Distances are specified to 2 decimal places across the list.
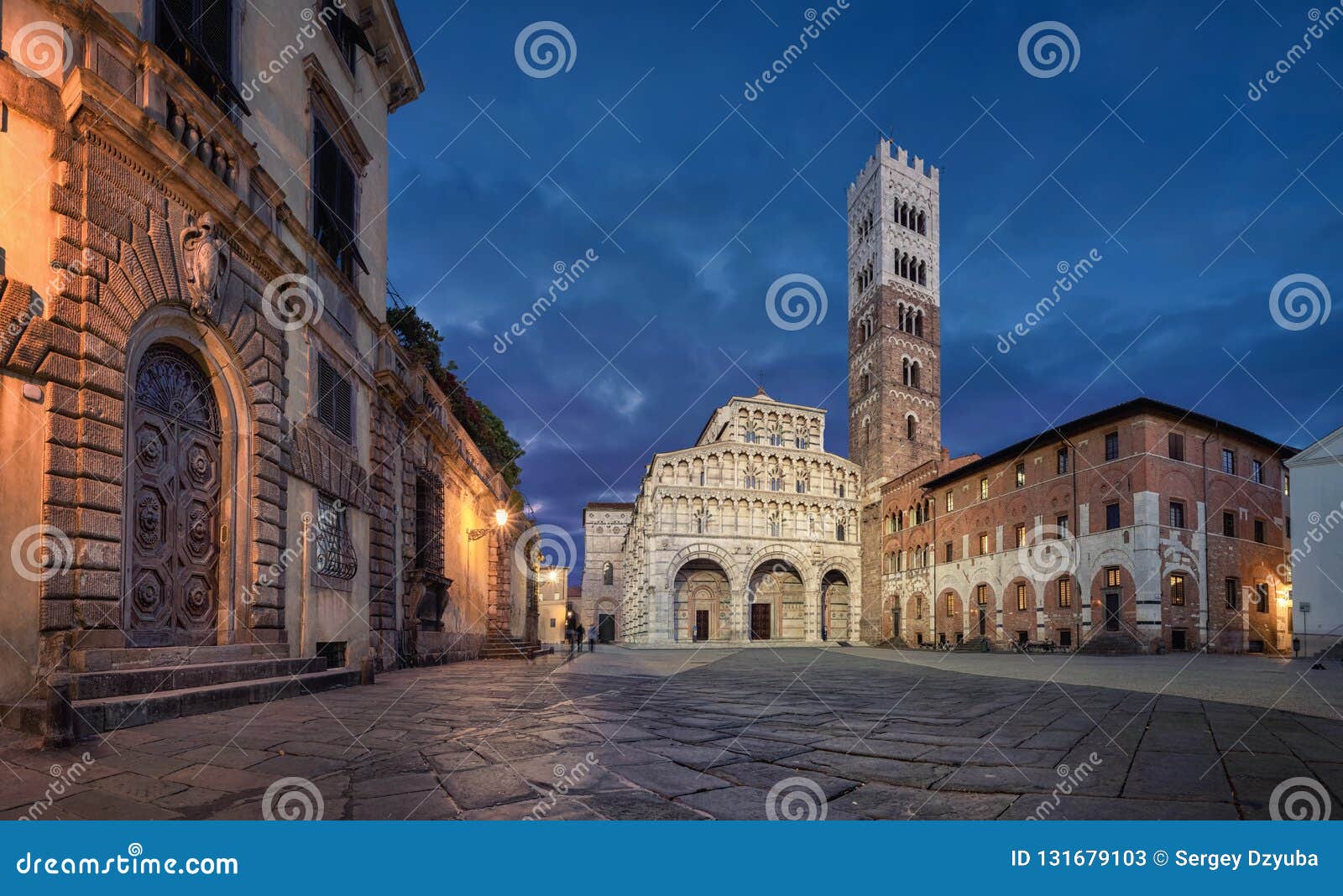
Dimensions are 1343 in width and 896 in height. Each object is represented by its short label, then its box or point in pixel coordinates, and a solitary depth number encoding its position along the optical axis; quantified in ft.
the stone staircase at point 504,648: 62.34
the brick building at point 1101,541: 85.35
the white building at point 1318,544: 77.10
